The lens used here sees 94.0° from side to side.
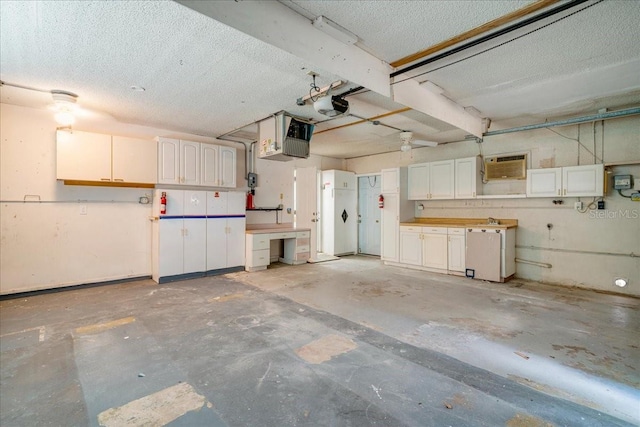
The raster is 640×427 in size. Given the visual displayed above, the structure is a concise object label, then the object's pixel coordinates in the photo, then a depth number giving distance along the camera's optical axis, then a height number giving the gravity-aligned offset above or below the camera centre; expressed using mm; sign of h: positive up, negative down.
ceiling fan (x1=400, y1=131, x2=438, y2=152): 5439 +1325
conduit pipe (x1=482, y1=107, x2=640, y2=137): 3952 +1306
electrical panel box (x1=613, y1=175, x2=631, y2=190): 4273 +408
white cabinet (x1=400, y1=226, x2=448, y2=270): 5668 -717
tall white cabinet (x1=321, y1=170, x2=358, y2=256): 7684 -65
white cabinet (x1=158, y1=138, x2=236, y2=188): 5066 +855
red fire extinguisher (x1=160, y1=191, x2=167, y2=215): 4895 +127
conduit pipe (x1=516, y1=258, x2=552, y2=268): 5058 -910
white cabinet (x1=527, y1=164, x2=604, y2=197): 4430 +453
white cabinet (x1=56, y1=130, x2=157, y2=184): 4254 +801
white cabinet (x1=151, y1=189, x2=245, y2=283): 4992 -418
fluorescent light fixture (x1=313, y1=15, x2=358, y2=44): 2415 +1533
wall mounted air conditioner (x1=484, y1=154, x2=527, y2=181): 5281 +788
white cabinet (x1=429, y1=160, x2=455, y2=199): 5951 +638
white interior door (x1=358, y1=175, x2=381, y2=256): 7855 -121
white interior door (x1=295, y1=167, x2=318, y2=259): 6848 +335
